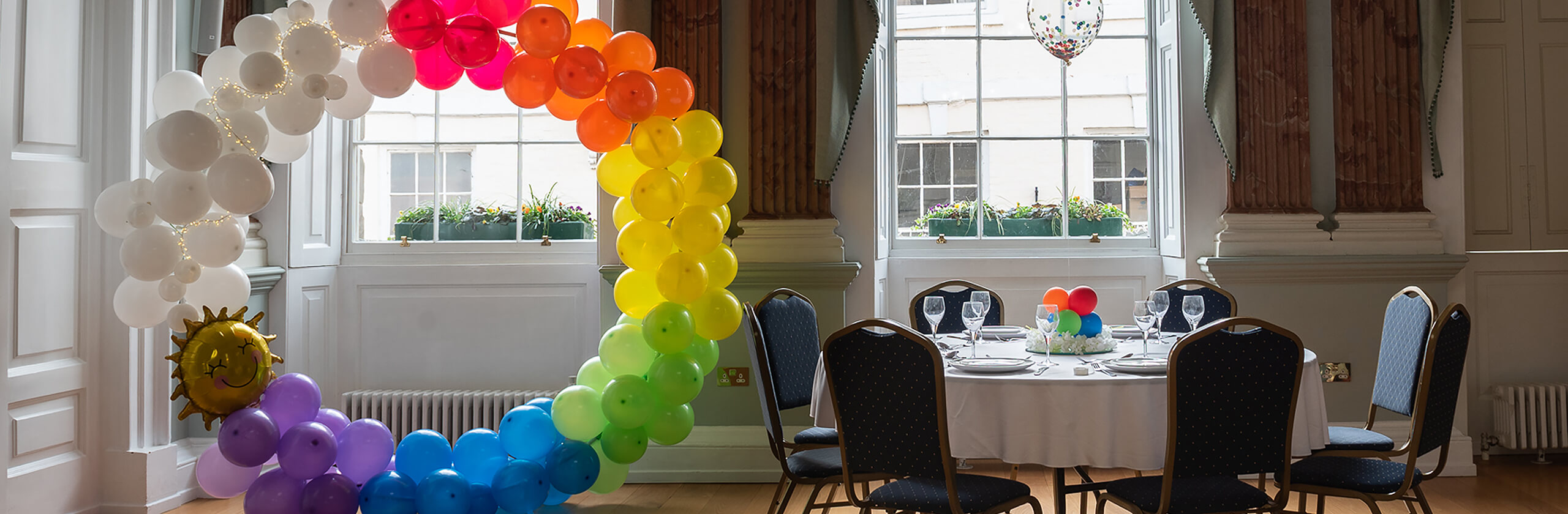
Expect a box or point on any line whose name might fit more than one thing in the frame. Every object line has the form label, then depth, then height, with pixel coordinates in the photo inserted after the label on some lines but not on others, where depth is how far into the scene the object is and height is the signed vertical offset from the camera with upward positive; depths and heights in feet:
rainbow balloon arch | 9.27 +0.37
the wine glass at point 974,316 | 9.23 -0.44
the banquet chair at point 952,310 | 12.39 -0.52
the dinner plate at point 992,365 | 8.24 -0.82
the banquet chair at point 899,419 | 7.60 -1.18
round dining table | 7.77 -1.22
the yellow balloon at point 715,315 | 10.64 -0.47
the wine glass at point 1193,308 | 9.14 -0.38
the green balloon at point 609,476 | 10.93 -2.28
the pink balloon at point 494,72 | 10.77 +2.22
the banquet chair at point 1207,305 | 12.02 -0.47
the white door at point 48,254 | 10.71 +0.27
